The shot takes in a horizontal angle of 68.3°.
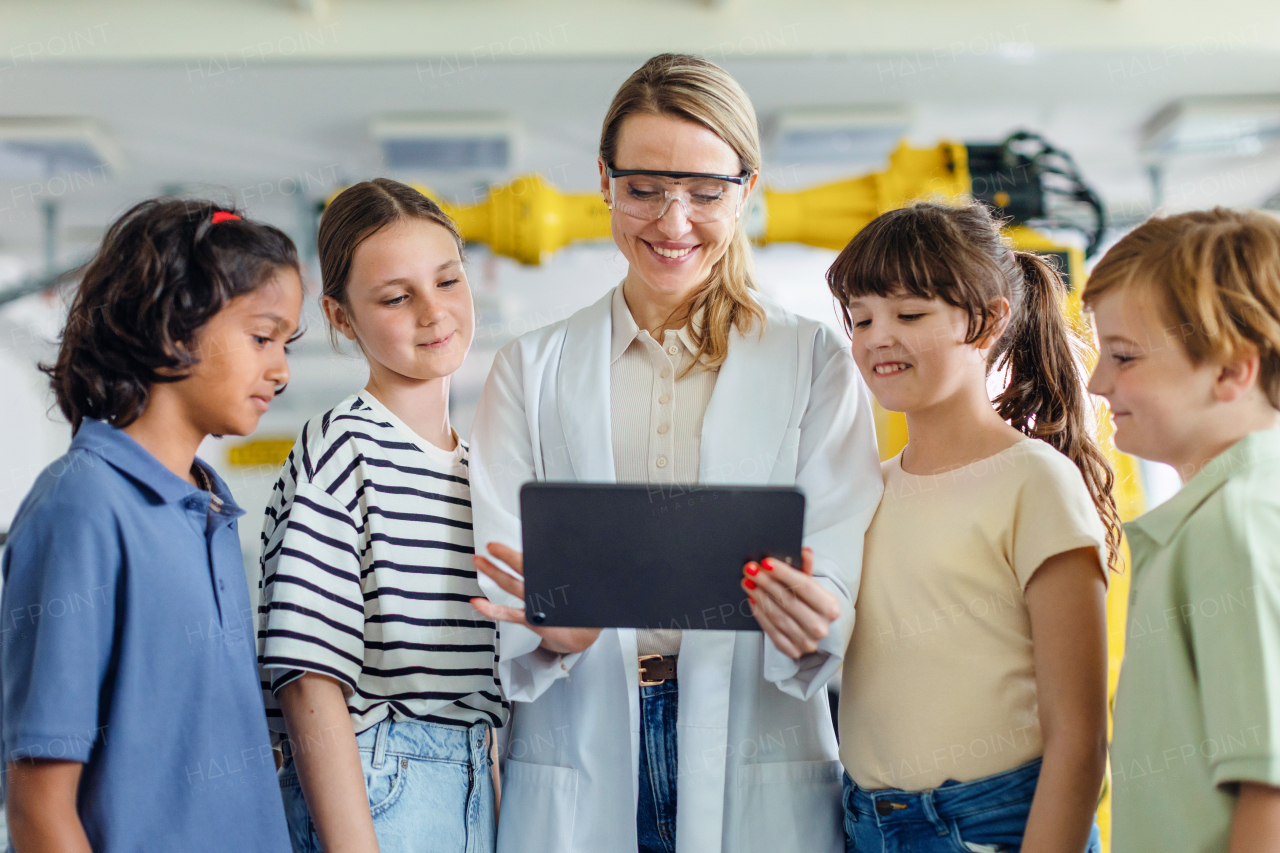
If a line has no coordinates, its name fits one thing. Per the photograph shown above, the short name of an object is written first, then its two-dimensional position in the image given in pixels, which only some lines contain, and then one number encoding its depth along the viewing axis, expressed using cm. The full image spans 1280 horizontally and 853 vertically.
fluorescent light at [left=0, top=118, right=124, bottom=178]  336
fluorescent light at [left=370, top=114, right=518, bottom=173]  334
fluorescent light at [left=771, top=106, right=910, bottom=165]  342
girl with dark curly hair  86
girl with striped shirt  104
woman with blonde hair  108
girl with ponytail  99
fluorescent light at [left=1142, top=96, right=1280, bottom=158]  348
